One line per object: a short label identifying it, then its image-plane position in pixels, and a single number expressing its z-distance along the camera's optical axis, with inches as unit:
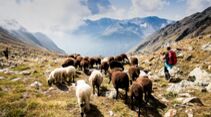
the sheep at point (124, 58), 875.6
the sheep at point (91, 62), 769.1
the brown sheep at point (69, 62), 691.4
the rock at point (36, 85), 494.3
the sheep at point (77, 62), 717.2
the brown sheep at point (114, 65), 661.1
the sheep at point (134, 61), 691.2
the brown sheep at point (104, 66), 649.2
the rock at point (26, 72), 621.7
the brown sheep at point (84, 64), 686.3
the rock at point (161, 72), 573.7
